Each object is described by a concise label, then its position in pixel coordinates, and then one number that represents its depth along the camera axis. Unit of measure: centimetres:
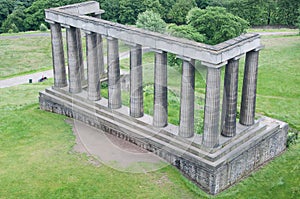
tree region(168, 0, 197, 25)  12662
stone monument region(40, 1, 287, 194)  4406
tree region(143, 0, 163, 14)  12619
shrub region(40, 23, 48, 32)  11925
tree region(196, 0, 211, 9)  13438
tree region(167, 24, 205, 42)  7744
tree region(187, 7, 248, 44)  7975
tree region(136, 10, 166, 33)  9425
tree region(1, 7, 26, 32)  13462
